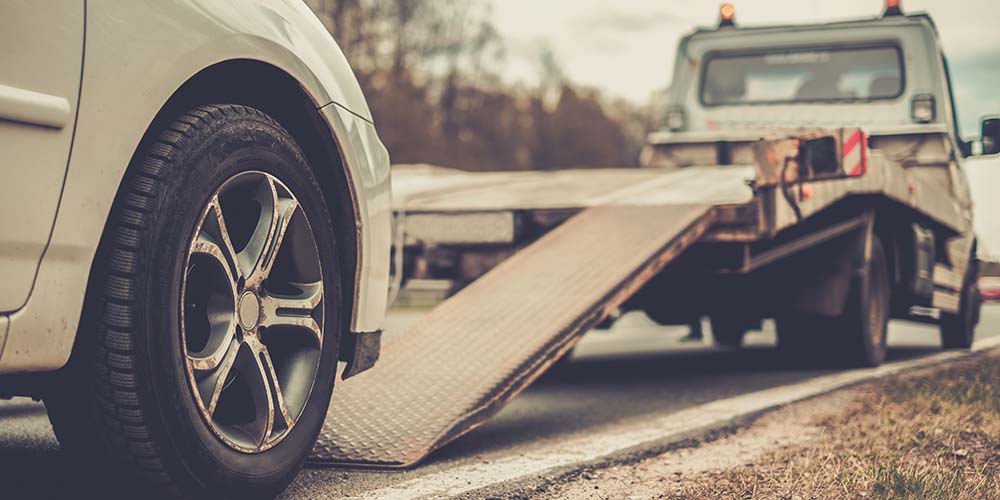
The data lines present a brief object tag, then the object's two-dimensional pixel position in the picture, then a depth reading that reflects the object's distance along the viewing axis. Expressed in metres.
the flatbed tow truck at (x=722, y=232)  4.51
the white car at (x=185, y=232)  2.27
